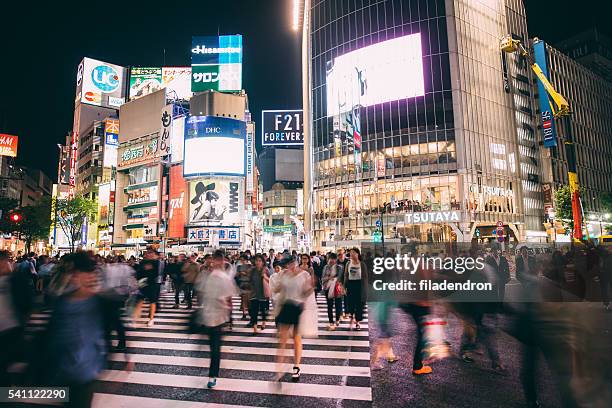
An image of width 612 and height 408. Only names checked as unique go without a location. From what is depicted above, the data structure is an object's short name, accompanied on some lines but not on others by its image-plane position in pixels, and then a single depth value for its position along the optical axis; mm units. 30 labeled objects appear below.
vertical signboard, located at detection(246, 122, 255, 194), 57938
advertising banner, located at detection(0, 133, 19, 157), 47750
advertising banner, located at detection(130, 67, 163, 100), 83938
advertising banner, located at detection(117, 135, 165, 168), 58406
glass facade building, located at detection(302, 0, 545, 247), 46906
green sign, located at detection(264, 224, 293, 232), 71850
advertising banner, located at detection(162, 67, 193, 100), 82250
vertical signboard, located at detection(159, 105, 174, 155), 53706
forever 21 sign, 73119
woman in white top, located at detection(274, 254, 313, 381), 6441
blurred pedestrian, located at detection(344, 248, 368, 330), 10430
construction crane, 33888
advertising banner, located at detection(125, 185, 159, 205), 56719
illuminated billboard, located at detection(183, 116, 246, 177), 46375
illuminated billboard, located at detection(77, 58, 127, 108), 94938
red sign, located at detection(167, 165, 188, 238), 50219
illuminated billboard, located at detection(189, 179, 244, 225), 47750
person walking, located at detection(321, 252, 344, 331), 11039
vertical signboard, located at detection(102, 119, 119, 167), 69250
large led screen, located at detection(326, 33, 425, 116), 50469
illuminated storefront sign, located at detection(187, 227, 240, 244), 46719
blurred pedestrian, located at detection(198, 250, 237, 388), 5957
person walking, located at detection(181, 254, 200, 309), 13914
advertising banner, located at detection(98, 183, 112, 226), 64069
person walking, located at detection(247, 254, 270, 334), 10422
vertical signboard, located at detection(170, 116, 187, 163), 52656
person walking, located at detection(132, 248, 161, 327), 11148
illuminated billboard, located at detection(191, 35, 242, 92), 56844
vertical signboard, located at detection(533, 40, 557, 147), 52625
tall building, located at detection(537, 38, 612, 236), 65625
